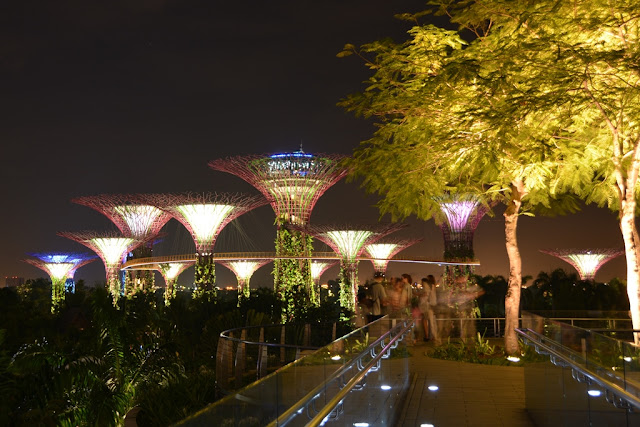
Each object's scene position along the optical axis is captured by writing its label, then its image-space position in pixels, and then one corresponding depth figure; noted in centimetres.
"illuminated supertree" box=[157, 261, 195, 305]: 5346
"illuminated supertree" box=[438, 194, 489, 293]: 3219
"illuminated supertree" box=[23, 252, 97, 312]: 5050
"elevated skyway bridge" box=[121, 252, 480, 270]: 4381
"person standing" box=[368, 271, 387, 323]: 1356
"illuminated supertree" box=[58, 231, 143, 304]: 4184
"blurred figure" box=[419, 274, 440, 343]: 1361
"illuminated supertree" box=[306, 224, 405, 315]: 3544
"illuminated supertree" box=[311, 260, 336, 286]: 5487
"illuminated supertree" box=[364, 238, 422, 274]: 4441
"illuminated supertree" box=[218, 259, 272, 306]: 5134
